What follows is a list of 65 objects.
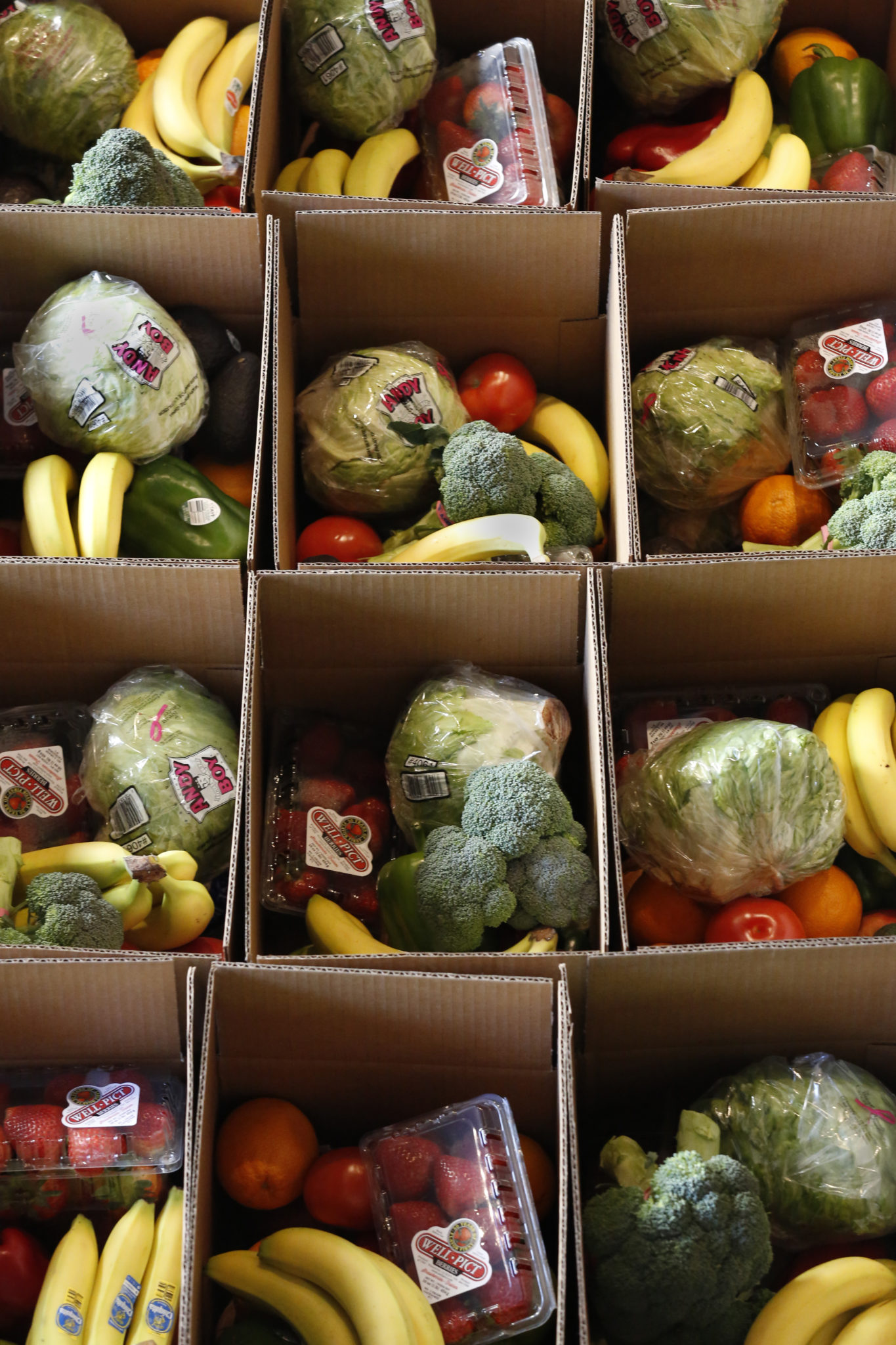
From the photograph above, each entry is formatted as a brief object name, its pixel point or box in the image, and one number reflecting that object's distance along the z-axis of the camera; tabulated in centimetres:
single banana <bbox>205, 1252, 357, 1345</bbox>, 120
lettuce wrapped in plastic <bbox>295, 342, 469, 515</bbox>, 179
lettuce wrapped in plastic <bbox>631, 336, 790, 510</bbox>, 184
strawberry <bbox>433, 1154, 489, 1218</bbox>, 128
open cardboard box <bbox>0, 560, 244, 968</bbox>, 157
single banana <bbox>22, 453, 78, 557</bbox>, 163
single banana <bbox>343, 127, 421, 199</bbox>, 198
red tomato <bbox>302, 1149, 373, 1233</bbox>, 133
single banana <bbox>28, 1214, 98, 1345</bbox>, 119
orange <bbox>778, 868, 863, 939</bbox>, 155
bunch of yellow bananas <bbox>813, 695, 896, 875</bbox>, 159
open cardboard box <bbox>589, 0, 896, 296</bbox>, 221
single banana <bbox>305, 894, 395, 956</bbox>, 148
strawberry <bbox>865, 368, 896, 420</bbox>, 186
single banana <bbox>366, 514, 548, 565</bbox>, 166
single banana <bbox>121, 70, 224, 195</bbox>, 196
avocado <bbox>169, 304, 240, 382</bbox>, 183
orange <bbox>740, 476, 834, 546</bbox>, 184
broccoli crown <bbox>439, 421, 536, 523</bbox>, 167
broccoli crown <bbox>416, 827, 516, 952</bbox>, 143
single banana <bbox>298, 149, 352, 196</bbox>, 199
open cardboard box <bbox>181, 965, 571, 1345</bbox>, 132
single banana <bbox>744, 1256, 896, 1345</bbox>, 127
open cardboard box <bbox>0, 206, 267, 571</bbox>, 175
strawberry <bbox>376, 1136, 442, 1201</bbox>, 131
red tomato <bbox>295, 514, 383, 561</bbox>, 178
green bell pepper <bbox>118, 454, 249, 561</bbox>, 169
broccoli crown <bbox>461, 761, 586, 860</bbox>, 146
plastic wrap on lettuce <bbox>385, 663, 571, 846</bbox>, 157
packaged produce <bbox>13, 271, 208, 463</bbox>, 168
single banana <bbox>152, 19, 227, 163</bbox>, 197
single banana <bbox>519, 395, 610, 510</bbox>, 188
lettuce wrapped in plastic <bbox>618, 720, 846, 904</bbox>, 147
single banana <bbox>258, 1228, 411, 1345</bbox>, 117
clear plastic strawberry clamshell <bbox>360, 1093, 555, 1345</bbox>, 121
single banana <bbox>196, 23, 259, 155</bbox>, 204
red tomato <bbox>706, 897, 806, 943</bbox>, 149
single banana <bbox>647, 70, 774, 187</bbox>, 198
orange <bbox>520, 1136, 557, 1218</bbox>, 136
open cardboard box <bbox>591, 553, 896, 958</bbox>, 161
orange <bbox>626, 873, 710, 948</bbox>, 156
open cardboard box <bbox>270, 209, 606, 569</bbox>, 179
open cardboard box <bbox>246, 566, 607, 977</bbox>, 158
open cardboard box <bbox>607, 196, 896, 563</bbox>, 182
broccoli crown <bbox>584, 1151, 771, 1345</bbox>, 123
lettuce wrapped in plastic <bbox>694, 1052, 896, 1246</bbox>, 135
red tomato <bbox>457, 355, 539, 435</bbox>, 189
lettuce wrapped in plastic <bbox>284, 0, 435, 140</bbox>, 198
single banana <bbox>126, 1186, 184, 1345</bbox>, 119
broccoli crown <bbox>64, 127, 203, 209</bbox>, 175
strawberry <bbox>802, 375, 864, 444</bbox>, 187
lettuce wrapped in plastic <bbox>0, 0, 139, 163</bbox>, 194
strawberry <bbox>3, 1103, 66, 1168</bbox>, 127
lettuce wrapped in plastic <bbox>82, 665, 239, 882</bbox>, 154
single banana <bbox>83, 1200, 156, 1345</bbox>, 119
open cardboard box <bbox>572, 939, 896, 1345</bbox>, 137
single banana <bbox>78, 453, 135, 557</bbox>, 162
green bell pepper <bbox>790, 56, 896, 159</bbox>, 210
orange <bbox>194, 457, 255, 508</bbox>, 182
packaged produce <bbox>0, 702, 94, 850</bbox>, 159
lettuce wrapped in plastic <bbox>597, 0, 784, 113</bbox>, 202
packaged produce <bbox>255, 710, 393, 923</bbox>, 158
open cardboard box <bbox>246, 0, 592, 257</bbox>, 194
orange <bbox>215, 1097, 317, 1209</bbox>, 134
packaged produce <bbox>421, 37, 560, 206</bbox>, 197
